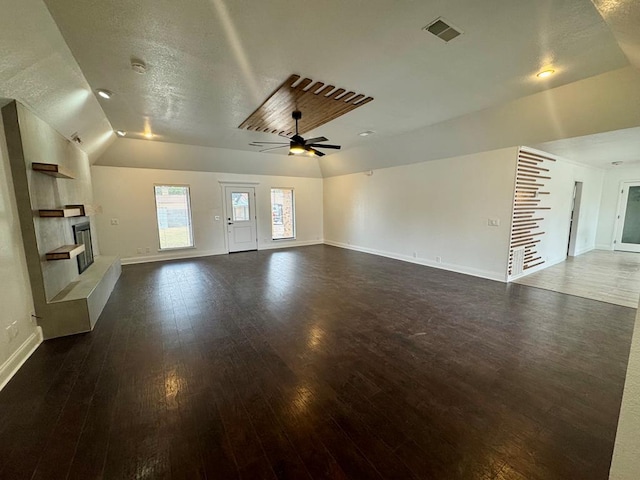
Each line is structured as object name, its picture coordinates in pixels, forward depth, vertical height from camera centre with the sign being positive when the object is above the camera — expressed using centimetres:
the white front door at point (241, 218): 784 -33
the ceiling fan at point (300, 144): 424 +103
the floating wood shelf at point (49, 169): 284 +46
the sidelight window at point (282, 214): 875 -24
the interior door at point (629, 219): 729 -46
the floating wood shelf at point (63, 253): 298 -50
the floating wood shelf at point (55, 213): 290 -4
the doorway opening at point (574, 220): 688 -44
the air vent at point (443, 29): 218 +149
